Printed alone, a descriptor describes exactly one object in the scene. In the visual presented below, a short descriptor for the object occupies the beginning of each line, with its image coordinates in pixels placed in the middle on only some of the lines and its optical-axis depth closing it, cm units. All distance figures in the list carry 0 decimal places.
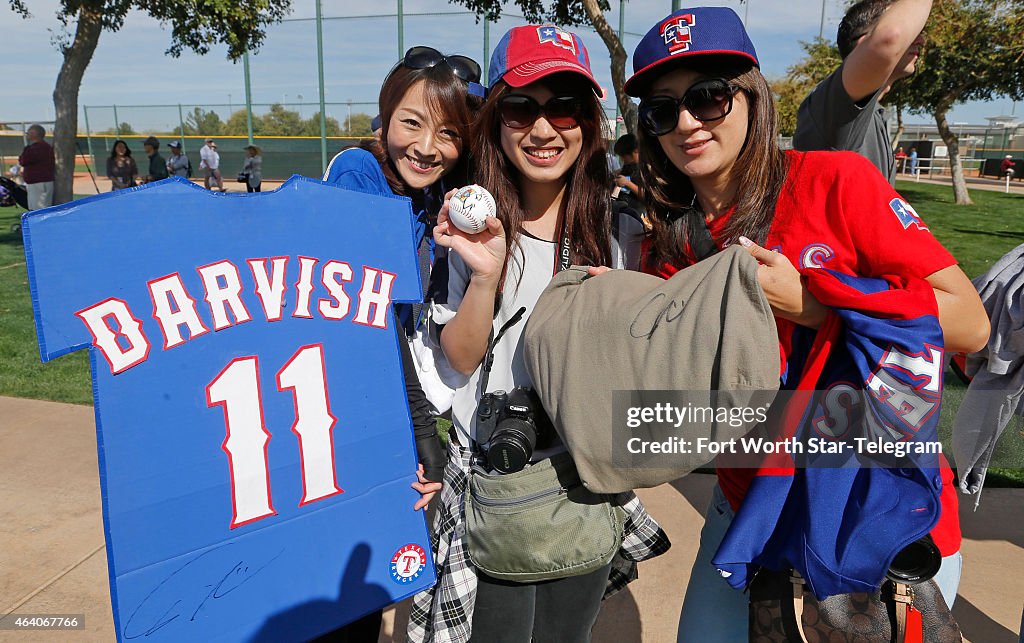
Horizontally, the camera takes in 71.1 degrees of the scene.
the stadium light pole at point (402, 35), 2586
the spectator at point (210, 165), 2353
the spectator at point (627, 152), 705
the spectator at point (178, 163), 2123
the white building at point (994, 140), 4394
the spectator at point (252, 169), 2114
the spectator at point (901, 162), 3754
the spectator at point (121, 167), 1749
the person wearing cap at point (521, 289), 187
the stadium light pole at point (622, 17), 1926
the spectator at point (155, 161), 1886
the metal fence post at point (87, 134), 2875
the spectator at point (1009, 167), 2901
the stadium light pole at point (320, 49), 2566
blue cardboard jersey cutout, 157
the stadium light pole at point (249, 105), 2678
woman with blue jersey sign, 209
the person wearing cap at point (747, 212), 153
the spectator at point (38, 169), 1364
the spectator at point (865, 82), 171
